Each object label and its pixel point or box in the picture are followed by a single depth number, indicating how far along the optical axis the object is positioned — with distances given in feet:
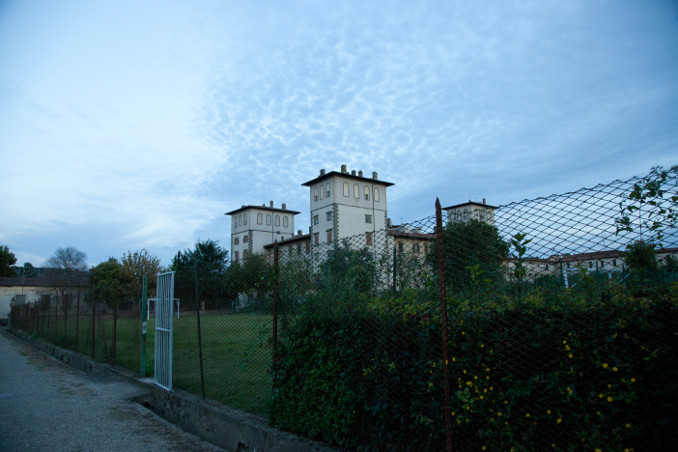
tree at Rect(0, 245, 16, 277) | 206.39
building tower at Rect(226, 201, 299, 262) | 219.61
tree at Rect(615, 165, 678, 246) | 7.64
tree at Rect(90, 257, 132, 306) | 124.43
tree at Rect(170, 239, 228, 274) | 179.96
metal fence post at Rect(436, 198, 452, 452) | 9.80
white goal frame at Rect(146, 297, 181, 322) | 24.06
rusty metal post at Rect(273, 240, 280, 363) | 15.83
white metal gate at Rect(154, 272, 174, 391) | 23.01
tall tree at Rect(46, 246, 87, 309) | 159.94
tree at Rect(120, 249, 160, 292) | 125.53
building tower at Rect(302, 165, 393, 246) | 168.66
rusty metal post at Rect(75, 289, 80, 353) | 43.25
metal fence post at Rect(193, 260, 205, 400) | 20.42
